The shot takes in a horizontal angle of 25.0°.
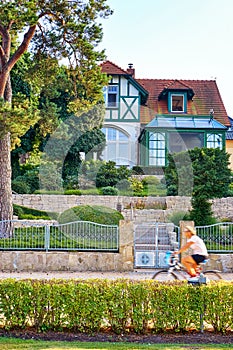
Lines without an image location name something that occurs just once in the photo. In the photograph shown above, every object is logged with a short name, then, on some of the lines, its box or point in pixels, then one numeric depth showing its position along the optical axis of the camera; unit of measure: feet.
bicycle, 35.73
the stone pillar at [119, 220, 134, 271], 50.21
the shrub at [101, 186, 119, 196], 85.10
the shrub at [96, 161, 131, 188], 92.02
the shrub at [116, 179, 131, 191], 91.09
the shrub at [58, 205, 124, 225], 63.98
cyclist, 32.07
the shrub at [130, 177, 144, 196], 89.20
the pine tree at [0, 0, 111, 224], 52.60
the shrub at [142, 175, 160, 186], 95.20
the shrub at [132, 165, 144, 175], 104.09
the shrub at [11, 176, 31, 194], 83.67
